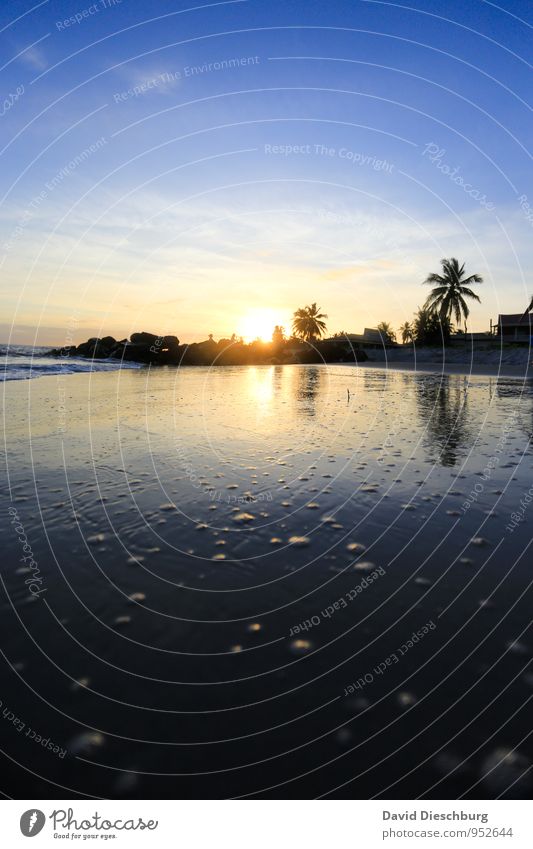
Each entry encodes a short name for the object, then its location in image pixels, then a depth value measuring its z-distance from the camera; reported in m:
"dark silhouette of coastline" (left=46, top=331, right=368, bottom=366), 78.81
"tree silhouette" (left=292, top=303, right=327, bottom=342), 116.12
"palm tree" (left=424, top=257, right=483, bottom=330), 74.50
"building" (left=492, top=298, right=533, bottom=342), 71.49
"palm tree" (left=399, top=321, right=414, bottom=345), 132.40
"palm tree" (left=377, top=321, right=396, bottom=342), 124.81
